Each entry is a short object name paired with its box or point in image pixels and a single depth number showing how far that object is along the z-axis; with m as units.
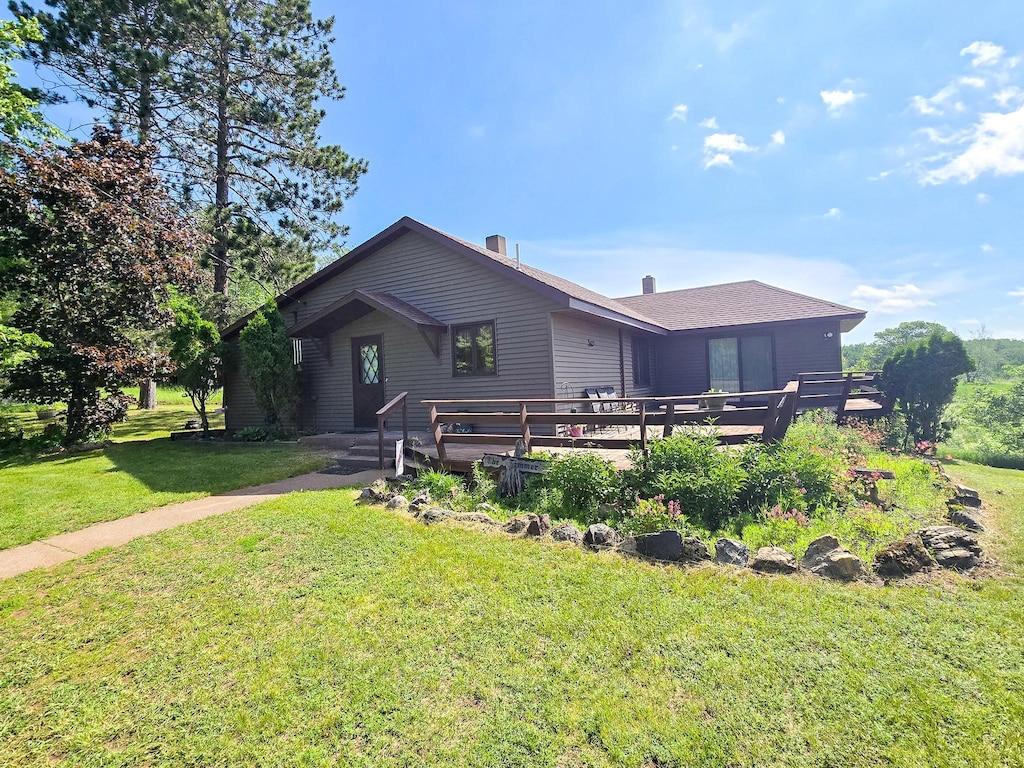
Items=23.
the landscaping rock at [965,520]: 4.14
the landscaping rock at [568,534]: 4.20
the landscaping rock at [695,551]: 3.71
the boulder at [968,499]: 4.82
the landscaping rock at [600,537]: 4.06
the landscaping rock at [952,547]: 3.38
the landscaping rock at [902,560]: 3.29
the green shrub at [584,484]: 4.96
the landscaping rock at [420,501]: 5.38
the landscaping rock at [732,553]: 3.59
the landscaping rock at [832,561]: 3.29
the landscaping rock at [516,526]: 4.52
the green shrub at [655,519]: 4.14
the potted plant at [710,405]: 9.46
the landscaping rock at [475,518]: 4.80
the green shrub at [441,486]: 5.80
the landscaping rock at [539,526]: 4.38
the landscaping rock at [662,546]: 3.75
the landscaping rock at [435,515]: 4.95
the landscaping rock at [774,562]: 3.44
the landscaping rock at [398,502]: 5.46
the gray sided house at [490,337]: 9.68
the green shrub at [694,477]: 4.43
